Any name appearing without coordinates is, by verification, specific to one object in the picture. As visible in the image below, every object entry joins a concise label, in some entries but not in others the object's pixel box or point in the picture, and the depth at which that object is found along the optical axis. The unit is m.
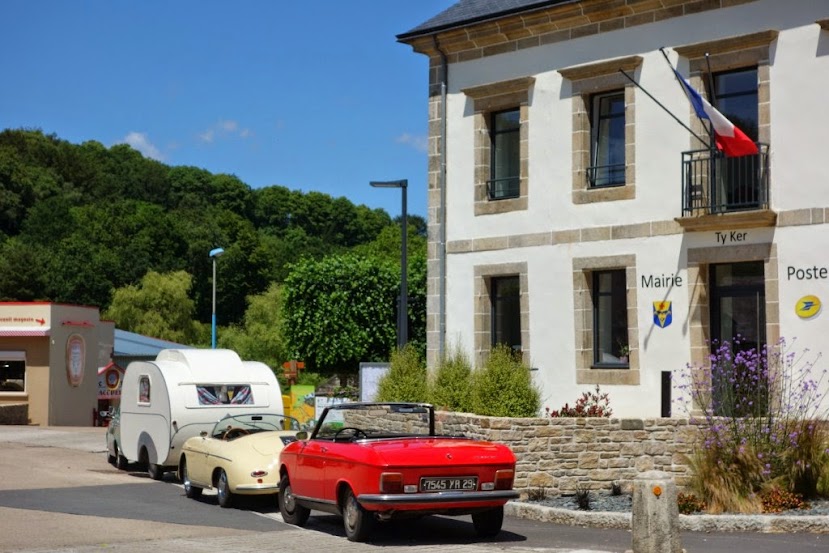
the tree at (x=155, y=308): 82.81
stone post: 11.55
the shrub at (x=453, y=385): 22.89
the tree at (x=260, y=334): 81.62
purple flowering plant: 15.93
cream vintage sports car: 17.81
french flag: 20.67
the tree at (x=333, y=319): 53.41
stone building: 21.47
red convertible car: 13.55
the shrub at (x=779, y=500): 15.56
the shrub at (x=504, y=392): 21.42
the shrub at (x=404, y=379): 24.44
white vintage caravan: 23.22
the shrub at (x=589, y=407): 22.30
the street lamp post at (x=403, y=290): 32.84
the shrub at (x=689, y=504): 15.66
